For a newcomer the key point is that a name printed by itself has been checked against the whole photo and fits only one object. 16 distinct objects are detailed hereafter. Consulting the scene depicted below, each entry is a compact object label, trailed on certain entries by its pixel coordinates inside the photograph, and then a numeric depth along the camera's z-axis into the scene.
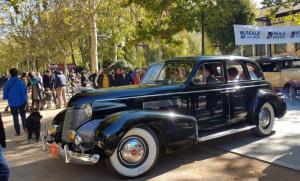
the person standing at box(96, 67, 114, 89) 14.03
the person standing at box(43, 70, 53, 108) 17.50
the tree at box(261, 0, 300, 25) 18.69
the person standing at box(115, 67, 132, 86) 13.90
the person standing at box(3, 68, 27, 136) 10.47
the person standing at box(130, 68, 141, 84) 14.87
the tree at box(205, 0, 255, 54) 35.33
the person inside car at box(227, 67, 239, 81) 8.24
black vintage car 6.28
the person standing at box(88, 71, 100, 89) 16.26
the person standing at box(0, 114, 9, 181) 4.70
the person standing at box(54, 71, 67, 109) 16.50
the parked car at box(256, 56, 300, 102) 14.53
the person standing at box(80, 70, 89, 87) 21.71
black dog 9.63
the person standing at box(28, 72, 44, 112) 15.17
